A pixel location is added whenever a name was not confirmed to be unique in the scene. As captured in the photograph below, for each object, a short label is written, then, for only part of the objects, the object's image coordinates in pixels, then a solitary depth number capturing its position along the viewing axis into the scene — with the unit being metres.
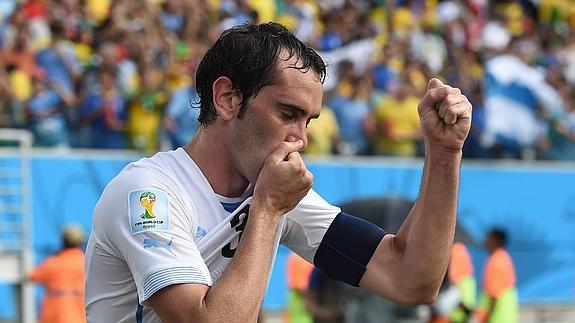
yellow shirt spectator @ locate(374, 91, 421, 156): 13.23
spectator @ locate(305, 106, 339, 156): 12.78
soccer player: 3.21
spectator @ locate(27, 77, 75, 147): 11.09
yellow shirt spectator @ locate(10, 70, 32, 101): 11.05
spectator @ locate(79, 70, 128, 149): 11.36
